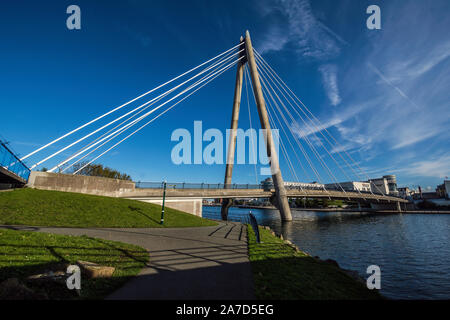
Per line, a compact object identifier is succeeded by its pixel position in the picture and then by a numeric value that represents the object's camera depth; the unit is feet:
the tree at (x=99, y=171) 178.50
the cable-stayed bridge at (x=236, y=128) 87.66
